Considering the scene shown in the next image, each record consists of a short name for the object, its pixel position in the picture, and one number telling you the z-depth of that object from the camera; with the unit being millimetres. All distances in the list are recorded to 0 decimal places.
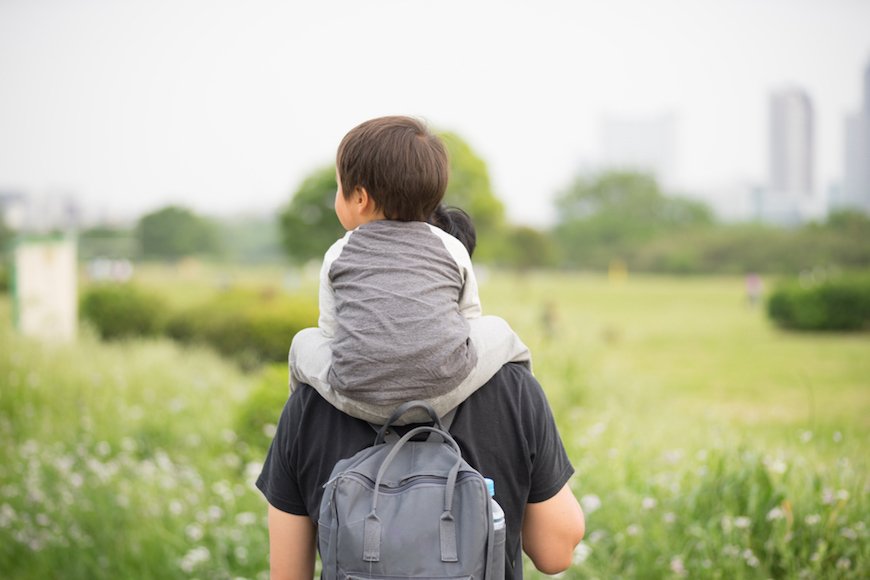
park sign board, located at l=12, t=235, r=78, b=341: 10695
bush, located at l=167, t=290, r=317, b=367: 10086
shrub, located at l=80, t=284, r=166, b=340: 12062
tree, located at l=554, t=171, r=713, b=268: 62812
